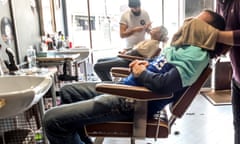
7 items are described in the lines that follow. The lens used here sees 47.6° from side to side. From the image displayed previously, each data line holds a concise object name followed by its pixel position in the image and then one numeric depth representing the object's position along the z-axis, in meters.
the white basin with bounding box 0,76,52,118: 1.21
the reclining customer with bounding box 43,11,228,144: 1.43
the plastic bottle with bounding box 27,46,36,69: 2.55
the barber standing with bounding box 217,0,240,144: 1.42
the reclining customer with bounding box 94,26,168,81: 2.84
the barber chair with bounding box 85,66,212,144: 1.45
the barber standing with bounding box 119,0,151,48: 3.38
